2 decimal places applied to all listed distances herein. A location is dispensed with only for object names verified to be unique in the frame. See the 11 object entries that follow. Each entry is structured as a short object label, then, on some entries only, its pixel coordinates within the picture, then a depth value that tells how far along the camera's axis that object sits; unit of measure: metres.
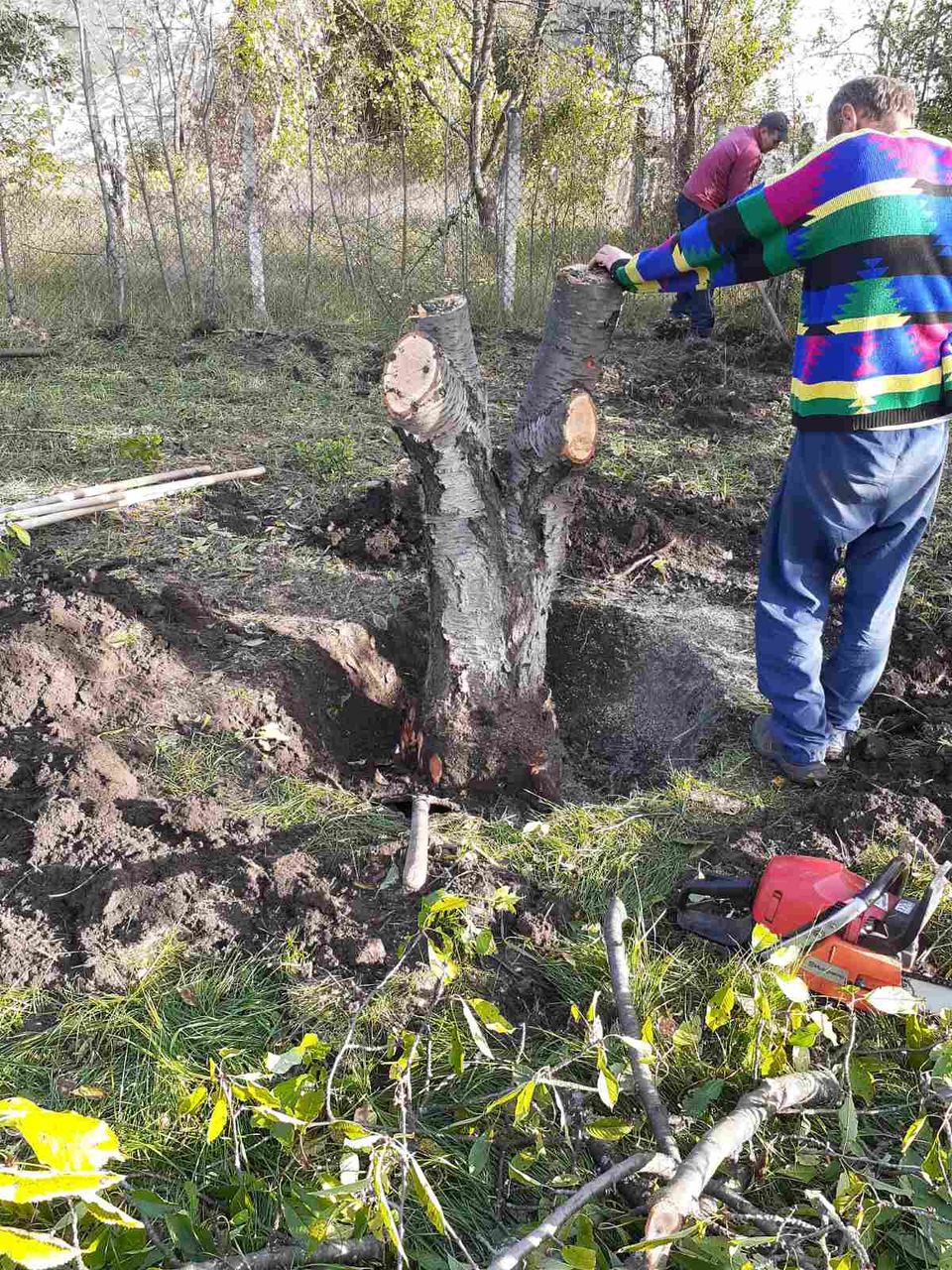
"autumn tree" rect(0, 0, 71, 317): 8.01
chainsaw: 1.67
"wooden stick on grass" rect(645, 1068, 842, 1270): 1.25
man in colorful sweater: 2.07
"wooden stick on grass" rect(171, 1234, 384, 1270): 1.29
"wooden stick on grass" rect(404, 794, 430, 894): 2.02
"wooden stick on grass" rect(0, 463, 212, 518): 3.97
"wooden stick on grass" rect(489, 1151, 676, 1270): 1.19
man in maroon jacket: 5.89
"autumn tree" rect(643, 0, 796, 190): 8.28
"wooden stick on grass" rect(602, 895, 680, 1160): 1.45
